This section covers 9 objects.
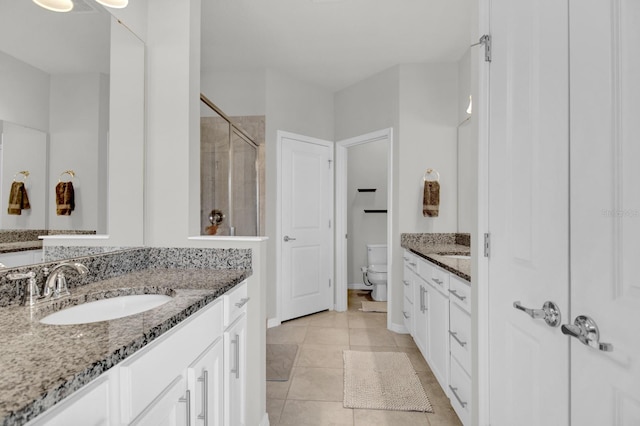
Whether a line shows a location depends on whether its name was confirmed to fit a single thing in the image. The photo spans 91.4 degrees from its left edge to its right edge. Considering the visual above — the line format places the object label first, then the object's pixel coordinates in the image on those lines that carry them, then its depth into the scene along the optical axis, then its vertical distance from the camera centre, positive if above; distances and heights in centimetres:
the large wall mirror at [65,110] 105 +41
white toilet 437 -78
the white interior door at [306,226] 355 -13
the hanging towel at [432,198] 316 +17
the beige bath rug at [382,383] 200 -120
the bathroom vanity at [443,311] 170 -67
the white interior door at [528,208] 85 +2
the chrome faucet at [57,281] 107 -24
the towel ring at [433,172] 326 +45
